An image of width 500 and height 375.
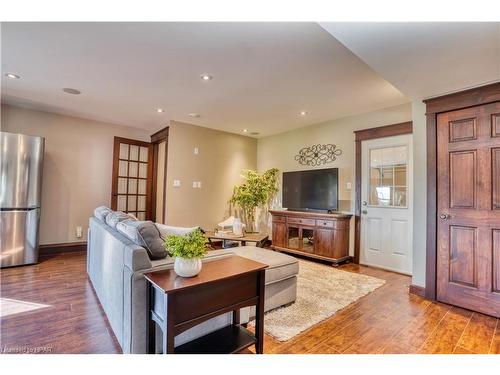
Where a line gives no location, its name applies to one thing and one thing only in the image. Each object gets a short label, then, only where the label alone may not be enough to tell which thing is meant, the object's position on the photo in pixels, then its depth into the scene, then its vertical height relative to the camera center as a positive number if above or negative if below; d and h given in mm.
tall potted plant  5195 +75
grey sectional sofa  1484 -664
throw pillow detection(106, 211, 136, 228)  2230 -238
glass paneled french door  4770 +285
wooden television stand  3855 -632
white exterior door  3572 -88
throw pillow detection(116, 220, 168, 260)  1709 -312
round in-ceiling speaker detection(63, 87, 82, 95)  3238 +1287
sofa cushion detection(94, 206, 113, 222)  2684 -238
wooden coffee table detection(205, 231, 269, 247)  3561 -623
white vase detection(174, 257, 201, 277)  1411 -409
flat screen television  4105 +101
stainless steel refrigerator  3418 -92
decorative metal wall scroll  4414 +753
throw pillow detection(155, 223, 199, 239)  2070 -313
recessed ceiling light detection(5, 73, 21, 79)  2849 +1285
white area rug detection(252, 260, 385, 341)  2027 -1029
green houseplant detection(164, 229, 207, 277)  1408 -342
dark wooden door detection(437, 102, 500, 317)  2283 -82
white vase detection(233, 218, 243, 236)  3889 -517
